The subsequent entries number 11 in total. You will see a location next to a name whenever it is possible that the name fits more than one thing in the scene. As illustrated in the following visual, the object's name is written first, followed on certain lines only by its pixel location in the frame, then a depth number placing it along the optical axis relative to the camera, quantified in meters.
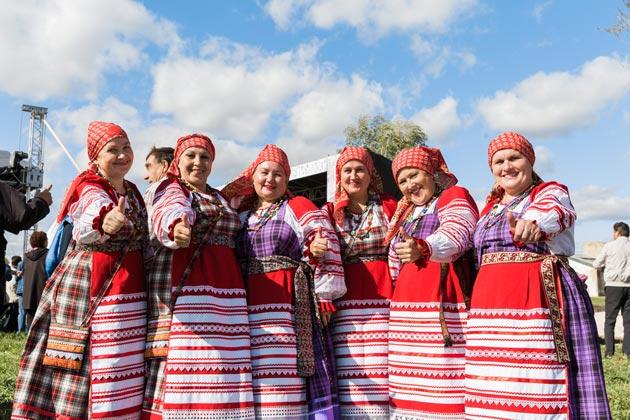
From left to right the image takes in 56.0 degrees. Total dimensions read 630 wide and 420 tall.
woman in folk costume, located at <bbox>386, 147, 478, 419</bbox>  3.22
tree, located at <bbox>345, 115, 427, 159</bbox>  29.20
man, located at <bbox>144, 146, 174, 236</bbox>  4.08
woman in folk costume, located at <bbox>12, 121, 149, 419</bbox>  3.01
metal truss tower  21.39
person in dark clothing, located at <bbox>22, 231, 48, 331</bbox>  8.39
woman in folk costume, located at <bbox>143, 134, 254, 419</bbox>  3.00
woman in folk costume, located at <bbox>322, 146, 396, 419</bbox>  3.56
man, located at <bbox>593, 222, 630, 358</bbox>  8.23
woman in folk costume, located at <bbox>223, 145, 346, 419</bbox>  3.29
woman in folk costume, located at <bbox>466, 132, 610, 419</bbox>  2.80
